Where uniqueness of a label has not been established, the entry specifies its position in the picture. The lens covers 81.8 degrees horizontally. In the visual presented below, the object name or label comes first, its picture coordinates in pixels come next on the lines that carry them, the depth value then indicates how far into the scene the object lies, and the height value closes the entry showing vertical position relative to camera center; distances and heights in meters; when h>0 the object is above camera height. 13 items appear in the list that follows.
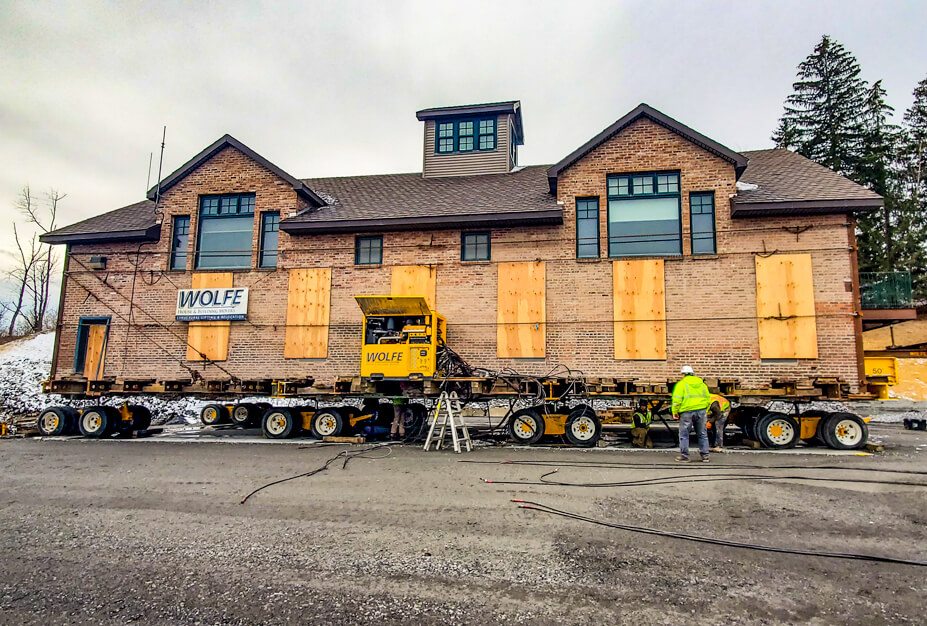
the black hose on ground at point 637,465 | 9.32 -1.55
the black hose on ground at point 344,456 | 8.92 -1.70
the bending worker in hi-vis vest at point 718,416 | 11.63 -0.77
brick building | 13.32 +3.05
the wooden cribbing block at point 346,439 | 12.98 -1.62
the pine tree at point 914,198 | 28.84 +10.97
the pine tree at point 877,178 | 28.83 +11.54
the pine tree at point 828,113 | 31.47 +16.50
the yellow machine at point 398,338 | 13.01 +0.88
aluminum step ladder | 11.69 -1.02
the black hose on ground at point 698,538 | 5.06 -1.65
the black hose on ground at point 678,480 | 8.18 -1.56
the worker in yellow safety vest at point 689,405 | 10.53 -0.49
